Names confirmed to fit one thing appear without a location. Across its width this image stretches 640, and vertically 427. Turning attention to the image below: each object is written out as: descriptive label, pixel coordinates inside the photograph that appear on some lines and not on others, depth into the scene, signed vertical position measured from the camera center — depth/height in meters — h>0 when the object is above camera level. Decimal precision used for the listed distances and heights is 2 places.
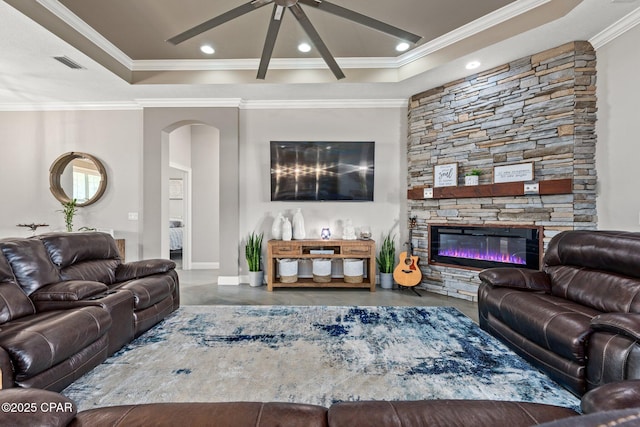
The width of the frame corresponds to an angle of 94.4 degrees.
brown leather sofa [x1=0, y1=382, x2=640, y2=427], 0.86 -0.63
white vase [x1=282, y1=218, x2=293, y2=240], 4.59 -0.30
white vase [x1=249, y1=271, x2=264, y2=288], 4.61 -1.04
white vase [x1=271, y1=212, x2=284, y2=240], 4.65 -0.26
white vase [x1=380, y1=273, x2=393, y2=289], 4.48 -1.03
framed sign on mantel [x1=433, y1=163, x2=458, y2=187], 4.12 +0.53
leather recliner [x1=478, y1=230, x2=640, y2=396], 1.55 -0.65
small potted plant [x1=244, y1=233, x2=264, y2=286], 4.62 -0.77
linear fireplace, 3.57 -0.45
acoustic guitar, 4.21 -0.86
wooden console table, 4.37 -0.62
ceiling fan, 2.18 +1.48
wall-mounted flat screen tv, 4.77 +0.69
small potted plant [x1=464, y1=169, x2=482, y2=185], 3.89 +0.47
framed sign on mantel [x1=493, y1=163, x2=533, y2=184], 3.50 +0.49
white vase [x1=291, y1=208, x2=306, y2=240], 4.69 -0.25
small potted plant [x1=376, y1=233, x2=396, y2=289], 4.48 -0.78
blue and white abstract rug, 1.72 -1.05
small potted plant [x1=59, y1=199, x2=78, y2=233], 4.67 -0.01
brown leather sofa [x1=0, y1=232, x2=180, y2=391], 1.57 -0.67
